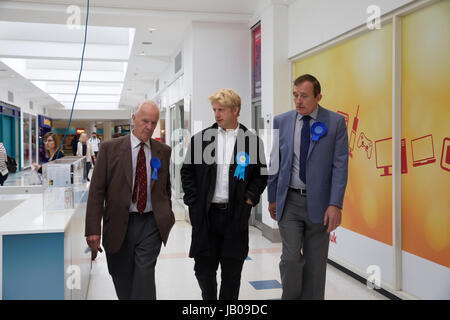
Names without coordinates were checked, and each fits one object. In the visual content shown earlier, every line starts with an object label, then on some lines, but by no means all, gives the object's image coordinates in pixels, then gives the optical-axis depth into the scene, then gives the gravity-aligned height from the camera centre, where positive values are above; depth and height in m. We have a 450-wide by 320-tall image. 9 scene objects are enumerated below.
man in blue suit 2.70 -0.21
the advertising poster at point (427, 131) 3.15 +0.16
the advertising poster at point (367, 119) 3.87 +0.32
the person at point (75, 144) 8.78 +0.22
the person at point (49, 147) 4.76 +0.08
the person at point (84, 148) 7.16 +0.14
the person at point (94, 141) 15.04 +0.45
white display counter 2.39 -0.59
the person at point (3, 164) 7.91 -0.17
